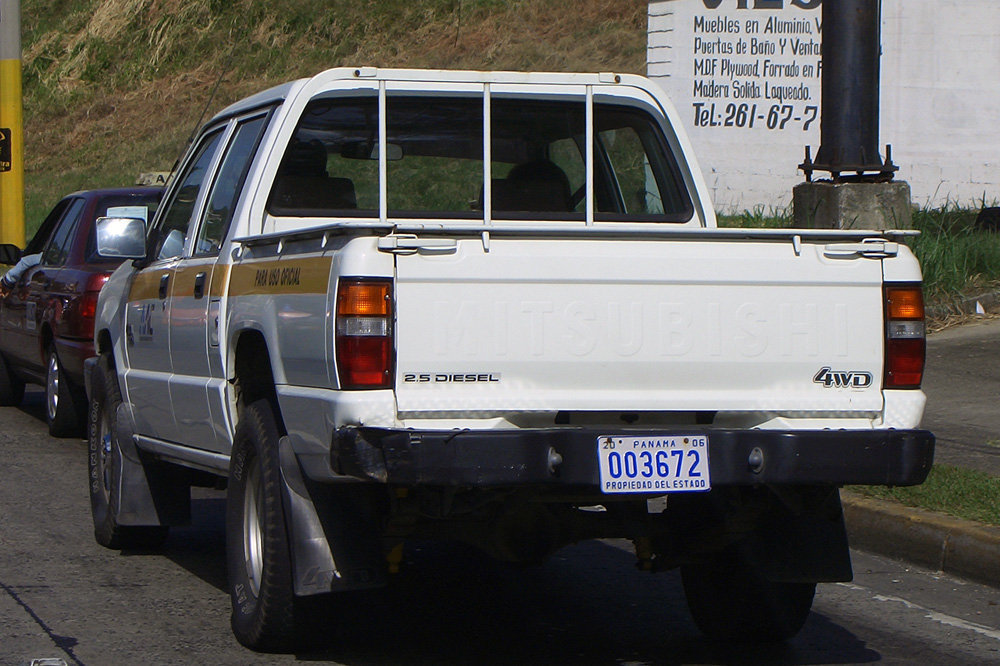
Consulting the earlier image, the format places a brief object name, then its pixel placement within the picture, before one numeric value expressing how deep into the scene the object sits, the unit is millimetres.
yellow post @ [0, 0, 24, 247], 19875
